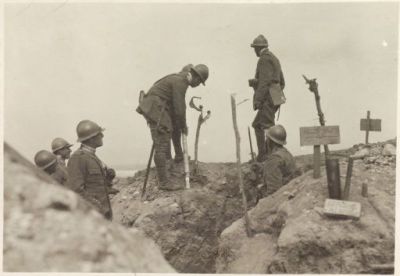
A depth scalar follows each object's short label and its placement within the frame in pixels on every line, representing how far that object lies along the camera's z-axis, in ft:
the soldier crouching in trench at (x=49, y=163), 27.96
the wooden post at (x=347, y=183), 21.68
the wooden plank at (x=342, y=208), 20.81
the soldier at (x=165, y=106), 28.40
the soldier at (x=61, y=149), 32.01
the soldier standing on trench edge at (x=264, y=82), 29.43
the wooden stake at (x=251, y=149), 32.75
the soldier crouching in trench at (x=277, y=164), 26.23
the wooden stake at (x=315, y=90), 26.43
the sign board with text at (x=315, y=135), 23.25
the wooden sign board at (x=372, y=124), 29.66
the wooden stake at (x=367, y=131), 29.87
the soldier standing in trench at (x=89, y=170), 21.98
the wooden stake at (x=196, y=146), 30.76
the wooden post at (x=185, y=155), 29.12
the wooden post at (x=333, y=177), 21.40
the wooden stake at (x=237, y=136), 25.50
